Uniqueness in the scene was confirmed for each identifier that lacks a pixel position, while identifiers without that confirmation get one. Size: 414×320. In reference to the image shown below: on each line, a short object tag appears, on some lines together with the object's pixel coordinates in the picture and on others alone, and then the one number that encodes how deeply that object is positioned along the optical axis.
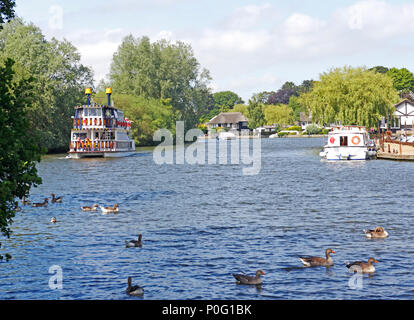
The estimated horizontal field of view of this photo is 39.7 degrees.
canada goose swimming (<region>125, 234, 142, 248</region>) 22.12
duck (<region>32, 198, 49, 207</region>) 34.09
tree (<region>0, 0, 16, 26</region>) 15.77
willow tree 81.62
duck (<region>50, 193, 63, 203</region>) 35.62
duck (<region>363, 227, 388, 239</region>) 22.81
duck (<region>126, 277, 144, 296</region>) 16.28
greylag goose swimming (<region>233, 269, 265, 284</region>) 17.08
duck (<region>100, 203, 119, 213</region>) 30.83
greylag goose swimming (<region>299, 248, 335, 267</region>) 18.78
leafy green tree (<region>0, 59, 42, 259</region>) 13.24
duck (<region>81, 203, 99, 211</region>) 31.80
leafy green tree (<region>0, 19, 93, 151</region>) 90.81
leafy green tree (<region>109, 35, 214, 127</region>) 124.86
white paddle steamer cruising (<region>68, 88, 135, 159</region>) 83.12
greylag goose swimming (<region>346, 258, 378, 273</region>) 17.75
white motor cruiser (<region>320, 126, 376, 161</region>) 67.50
